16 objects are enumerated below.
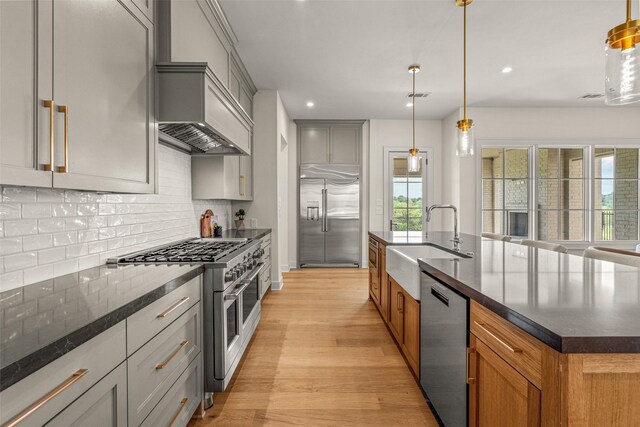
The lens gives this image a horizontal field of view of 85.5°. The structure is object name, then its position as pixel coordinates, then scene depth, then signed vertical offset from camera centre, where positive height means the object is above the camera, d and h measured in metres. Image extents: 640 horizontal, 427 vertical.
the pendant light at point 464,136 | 2.71 +0.62
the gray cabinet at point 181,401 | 1.41 -0.87
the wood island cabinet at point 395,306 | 2.22 -0.76
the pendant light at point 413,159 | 3.87 +0.62
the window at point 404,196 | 6.52 +0.33
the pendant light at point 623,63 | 1.35 +0.62
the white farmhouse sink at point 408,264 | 2.22 -0.38
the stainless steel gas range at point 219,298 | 1.98 -0.52
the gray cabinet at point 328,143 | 6.41 +1.31
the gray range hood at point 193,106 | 1.93 +0.64
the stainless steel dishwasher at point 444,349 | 1.45 -0.65
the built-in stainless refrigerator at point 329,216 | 6.33 -0.05
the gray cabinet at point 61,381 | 0.74 -0.42
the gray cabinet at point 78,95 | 1.03 +0.44
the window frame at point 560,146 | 5.66 +0.82
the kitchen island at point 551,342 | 0.83 -0.35
